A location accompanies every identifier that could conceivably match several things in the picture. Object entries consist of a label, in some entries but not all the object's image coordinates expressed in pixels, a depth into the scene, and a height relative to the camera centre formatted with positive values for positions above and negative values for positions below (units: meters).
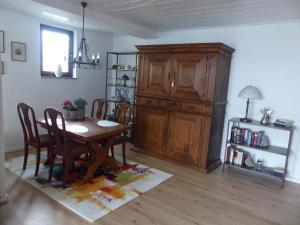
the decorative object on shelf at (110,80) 5.28 -0.03
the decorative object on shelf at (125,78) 4.77 +0.03
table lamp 3.24 -0.07
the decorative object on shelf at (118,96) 4.96 -0.36
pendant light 2.96 +0.34
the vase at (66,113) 3.34 -0.54
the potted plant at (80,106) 3.39 -0.43
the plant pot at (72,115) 3.34 -0.56
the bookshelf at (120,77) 4.84 +0.06
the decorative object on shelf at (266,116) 3.29 -0.39
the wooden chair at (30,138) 2.89 -0.85
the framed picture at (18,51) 3.57 +0.34
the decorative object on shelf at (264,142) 3.31 -0.77
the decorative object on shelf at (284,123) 3.11 -0.46
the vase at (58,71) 4.11 +0.08
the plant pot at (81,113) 3.40 -0.54
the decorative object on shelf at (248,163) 3.48 -1.14
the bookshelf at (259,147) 3.09 -0.84
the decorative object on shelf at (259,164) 3.41 -1.15
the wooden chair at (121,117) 3.41 -0.60
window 4.07 +0.46
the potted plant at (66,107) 3.33 -0.45
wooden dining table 2.68 -0.69
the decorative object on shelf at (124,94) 5.01 -0.31
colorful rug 2.37 -1.31
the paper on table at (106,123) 3.15 -0.63
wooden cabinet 3.33 -0.26
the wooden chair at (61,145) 2.63 -0.84
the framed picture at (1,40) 3.40 +0.46
